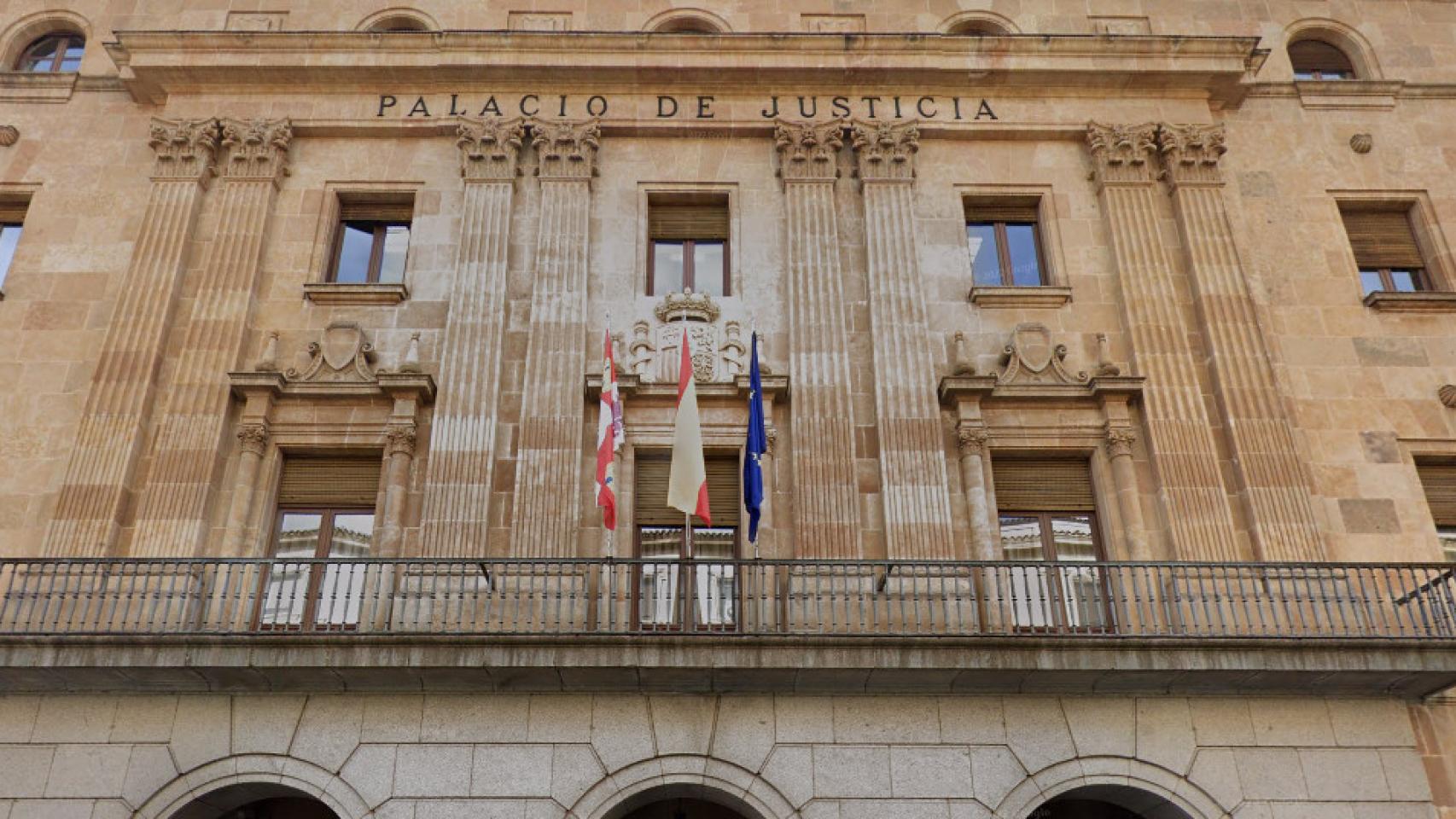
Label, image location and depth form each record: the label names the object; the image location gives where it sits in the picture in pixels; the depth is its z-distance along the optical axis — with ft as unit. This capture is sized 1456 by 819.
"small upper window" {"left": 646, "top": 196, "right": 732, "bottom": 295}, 56.39
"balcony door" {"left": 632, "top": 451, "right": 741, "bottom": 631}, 45.60
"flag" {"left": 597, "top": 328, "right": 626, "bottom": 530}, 44.34
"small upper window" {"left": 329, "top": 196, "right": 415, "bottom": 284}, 56.85
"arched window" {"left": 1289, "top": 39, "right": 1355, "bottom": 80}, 64.64
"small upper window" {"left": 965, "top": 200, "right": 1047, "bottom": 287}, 57.11
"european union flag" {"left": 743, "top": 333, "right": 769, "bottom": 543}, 45.47
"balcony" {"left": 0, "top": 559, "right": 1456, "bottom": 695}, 41.57
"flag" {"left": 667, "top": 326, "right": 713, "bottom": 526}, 44.50
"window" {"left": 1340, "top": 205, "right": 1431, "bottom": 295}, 58.29
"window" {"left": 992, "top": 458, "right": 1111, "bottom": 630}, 47.16
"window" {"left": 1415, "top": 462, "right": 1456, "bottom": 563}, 51.75
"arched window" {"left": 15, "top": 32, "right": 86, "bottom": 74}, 64.08
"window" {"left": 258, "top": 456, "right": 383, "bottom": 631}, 46.93
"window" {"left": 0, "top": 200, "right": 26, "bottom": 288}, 58.49
